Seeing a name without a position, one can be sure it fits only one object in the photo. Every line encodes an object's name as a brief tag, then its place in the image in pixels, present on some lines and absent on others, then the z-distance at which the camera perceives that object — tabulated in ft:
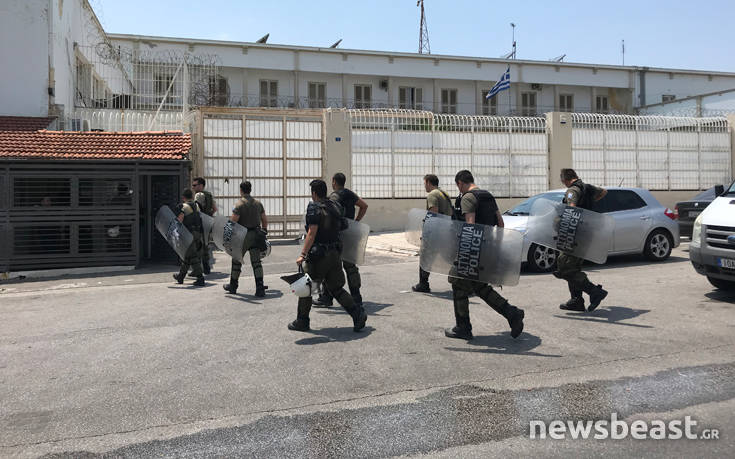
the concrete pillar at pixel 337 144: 54.29
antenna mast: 139.33
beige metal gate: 51.67
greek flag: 77.82
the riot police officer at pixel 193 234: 31.40
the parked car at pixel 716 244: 23.18
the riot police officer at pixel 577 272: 22.57
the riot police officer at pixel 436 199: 26.20
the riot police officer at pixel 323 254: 19.67
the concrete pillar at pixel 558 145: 59.26
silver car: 32.63
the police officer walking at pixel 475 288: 18.62
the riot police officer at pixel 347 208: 23.66
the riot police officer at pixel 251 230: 27.86
